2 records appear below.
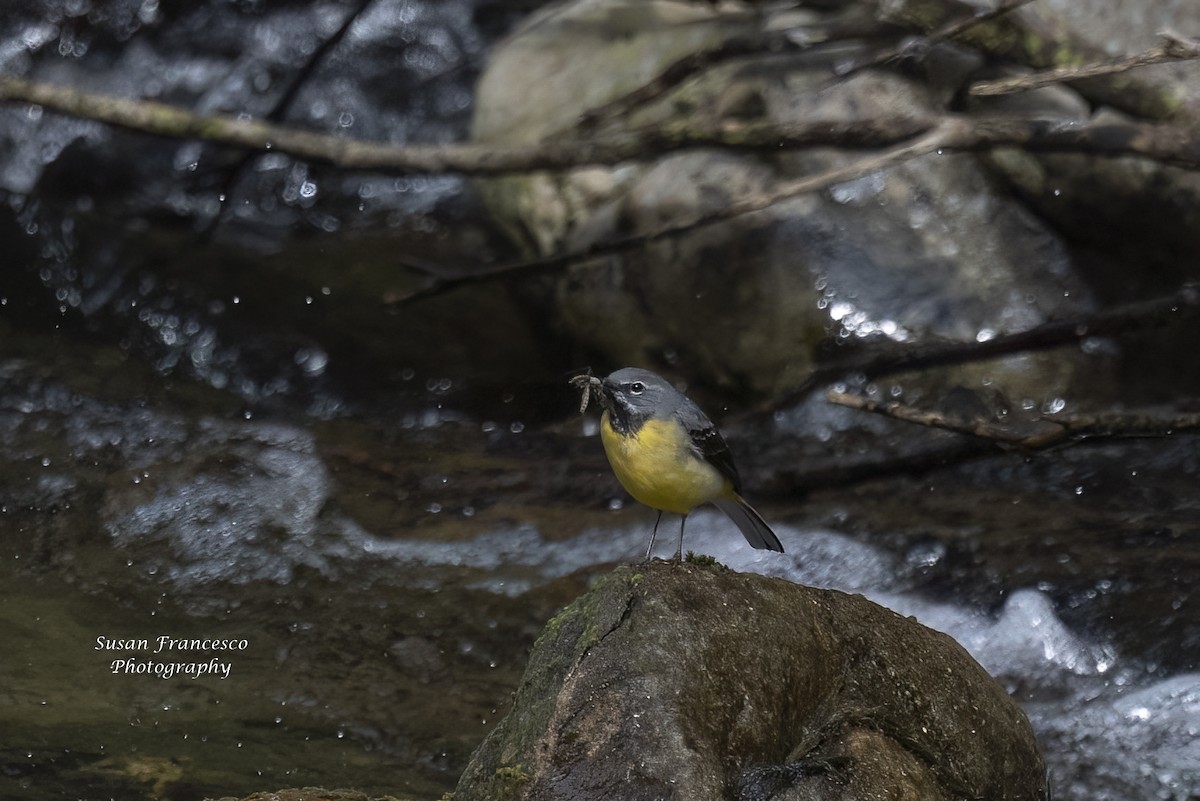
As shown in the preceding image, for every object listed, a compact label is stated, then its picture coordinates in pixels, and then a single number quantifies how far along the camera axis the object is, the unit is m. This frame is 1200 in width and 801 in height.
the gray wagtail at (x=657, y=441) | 8.99
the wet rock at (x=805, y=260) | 15.50
